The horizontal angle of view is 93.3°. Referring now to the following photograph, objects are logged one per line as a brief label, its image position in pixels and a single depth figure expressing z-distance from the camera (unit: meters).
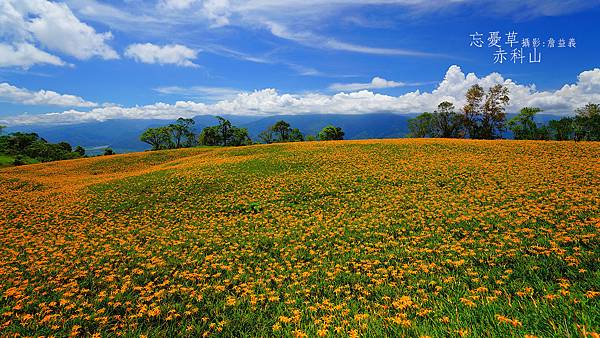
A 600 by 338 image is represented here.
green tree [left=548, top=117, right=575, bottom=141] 72.25
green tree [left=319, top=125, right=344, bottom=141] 102.19
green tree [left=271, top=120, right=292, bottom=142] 106.29
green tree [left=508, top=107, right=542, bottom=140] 69.56
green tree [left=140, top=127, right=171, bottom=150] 91.86
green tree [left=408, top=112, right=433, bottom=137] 86.31
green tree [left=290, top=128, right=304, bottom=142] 109.66
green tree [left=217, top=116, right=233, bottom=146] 97.70
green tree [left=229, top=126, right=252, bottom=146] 104.25
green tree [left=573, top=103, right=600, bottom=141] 66.69
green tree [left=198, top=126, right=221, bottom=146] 100.50
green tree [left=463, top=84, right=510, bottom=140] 51.31
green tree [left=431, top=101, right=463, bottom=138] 66.69
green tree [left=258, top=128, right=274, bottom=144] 108.38
